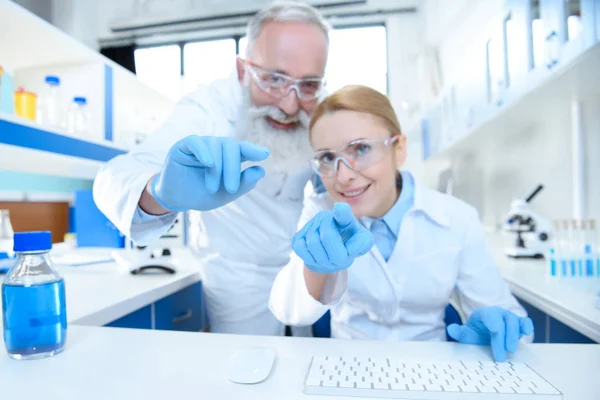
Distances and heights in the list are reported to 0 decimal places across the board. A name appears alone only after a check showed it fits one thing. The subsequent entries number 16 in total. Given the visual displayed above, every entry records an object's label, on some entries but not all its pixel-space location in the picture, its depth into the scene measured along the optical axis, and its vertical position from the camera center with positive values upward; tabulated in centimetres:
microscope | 184 -15
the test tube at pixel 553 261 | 137 -23
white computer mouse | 61 -27
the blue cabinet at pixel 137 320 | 116 -36
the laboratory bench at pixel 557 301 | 94 -29
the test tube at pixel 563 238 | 147 -17
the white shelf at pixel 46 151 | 156 +27
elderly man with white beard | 106 +11
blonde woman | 108 -14
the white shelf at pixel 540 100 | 130 +43
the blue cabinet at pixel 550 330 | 111 -41
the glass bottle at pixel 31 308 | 69 -18
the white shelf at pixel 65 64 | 167 +78
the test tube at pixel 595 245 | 134 -19
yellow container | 181 +49
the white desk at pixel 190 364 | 57 -27
